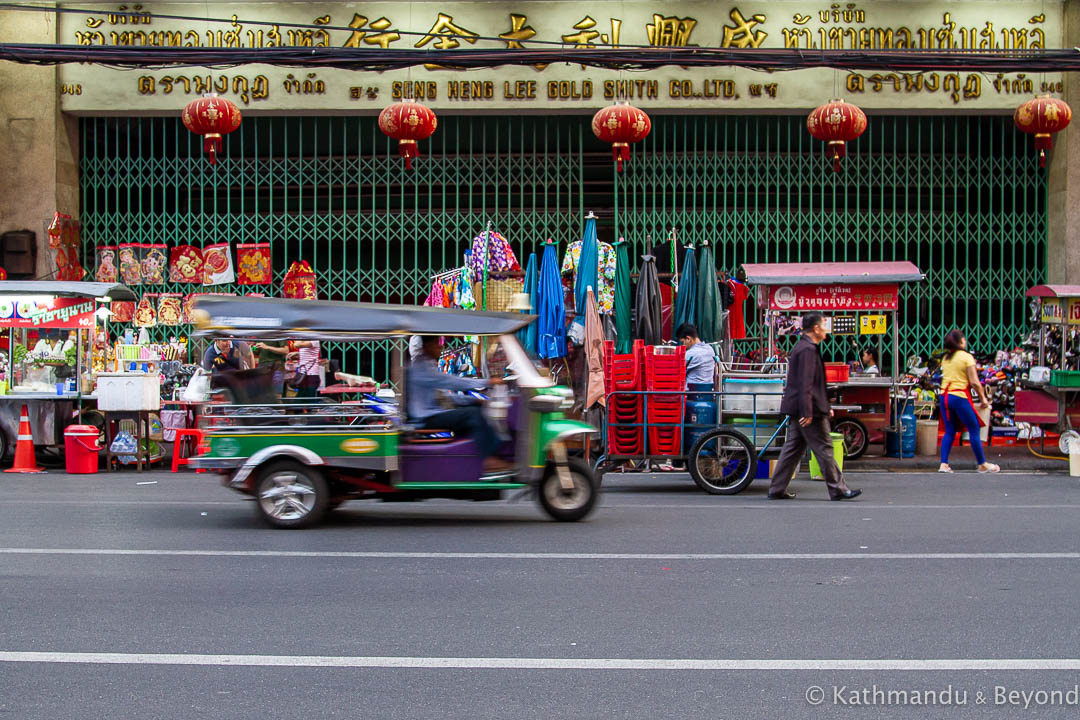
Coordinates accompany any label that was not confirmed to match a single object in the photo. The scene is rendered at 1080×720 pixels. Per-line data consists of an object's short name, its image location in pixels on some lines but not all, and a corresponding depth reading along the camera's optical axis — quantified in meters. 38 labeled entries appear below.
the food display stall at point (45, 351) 14.93
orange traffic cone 14.53
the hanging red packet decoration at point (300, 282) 18.33
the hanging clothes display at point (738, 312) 16.56
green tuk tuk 9.44
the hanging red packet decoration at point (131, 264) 18.56
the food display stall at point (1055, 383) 15.03
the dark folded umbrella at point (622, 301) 15.32
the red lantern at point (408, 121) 15.68
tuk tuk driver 9.59
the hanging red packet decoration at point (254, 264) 18.52
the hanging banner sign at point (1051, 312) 15.38
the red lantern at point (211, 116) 15.73
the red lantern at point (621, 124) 15.55
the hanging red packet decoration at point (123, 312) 18.58
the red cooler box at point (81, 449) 14.45
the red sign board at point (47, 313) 15.09
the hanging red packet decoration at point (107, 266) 18.52
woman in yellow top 13.95
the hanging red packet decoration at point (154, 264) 18.58
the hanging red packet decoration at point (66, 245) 17.77
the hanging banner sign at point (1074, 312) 15.12
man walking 11.35
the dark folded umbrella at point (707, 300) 15.37
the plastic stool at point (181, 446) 14.97
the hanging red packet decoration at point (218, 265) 18.52
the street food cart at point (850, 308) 14.77
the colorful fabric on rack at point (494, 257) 16.05
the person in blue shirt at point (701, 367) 13.00
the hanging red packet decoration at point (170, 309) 18.59
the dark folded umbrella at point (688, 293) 15.39
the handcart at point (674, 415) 12.48
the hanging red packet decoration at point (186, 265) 18.55
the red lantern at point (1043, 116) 15.71
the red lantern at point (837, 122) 15.55
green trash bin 13.10
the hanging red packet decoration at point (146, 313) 18.58
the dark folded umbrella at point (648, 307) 15.20
